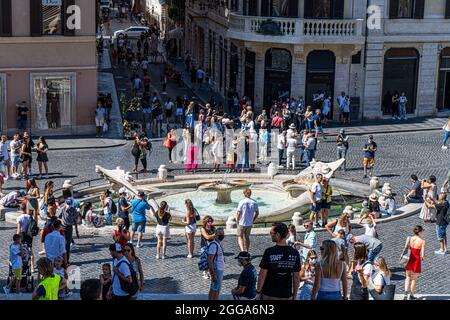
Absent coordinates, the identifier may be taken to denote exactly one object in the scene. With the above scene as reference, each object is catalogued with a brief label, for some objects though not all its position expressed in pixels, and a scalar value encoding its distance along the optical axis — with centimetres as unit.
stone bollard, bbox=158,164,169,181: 2905
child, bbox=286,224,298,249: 1900
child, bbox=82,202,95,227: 2339
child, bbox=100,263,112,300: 1491
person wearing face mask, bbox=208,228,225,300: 1656
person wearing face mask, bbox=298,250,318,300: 1619
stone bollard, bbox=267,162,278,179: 2967
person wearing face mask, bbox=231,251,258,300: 1459
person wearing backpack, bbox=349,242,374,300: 1625
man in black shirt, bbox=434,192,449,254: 2147
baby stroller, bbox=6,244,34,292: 1806
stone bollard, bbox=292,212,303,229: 2370
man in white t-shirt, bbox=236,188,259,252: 2064
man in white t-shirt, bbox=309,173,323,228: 2356
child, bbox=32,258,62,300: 1351
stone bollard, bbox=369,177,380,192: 2852
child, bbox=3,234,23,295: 1794
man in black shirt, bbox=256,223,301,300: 1302
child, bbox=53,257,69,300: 1604
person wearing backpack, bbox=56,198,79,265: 2052
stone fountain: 2700
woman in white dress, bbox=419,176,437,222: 2453
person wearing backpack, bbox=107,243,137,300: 1441
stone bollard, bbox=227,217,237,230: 2348
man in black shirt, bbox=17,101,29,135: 3672
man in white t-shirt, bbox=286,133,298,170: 3136
